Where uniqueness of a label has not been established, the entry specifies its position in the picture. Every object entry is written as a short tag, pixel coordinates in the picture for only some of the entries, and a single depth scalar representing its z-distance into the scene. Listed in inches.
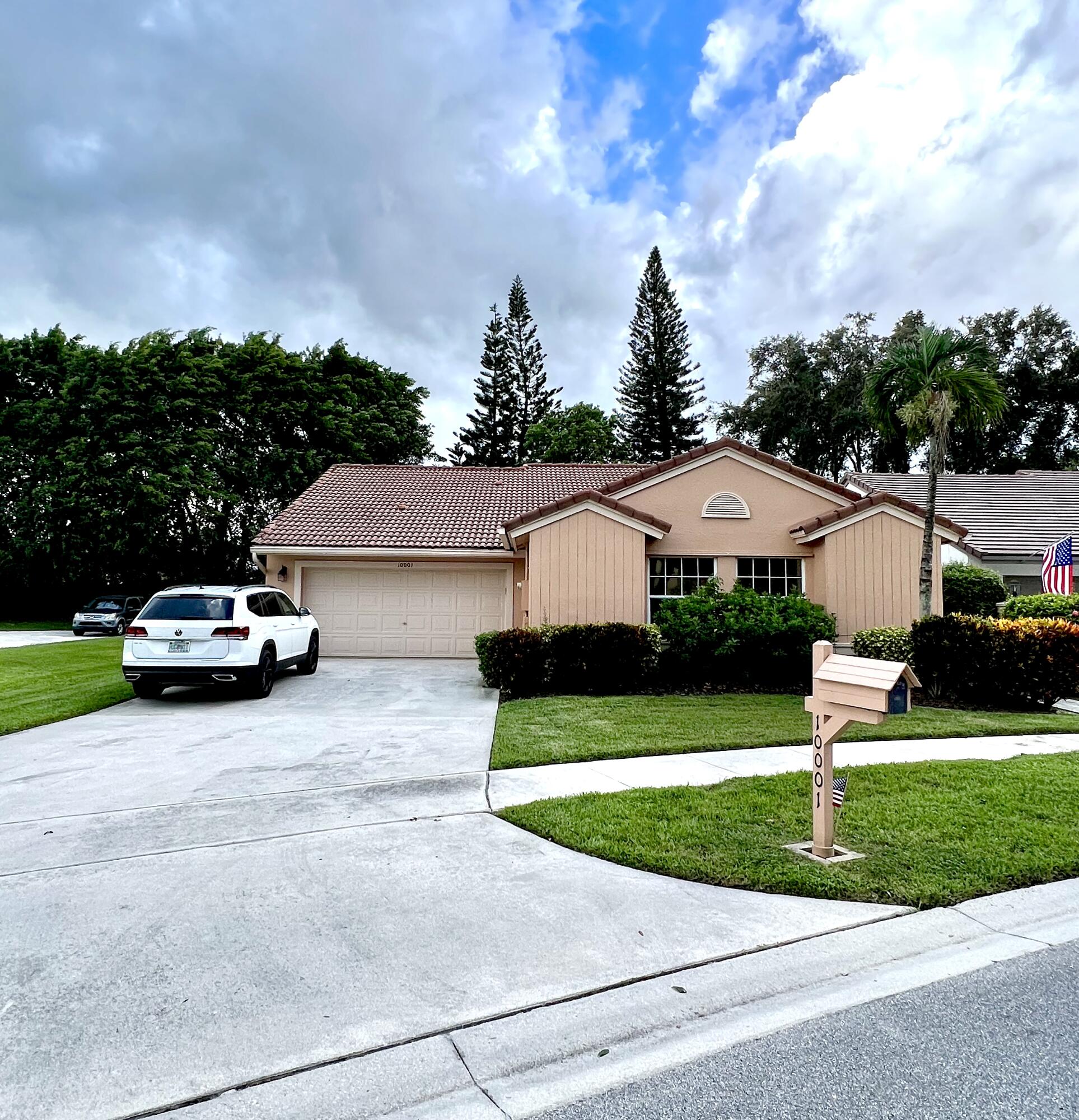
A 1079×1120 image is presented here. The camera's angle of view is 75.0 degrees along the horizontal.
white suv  403.2
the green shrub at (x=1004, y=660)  395.5
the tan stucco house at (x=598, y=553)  544.1
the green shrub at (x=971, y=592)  665.6
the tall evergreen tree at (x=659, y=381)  1584.6
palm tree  466.6
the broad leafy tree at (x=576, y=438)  1465.3
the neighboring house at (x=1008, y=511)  756.0
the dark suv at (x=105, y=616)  1048.8
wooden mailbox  155.9
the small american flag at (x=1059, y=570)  567.5
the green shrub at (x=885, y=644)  466.3
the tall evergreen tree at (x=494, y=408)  1681.8
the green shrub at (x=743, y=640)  469.4
